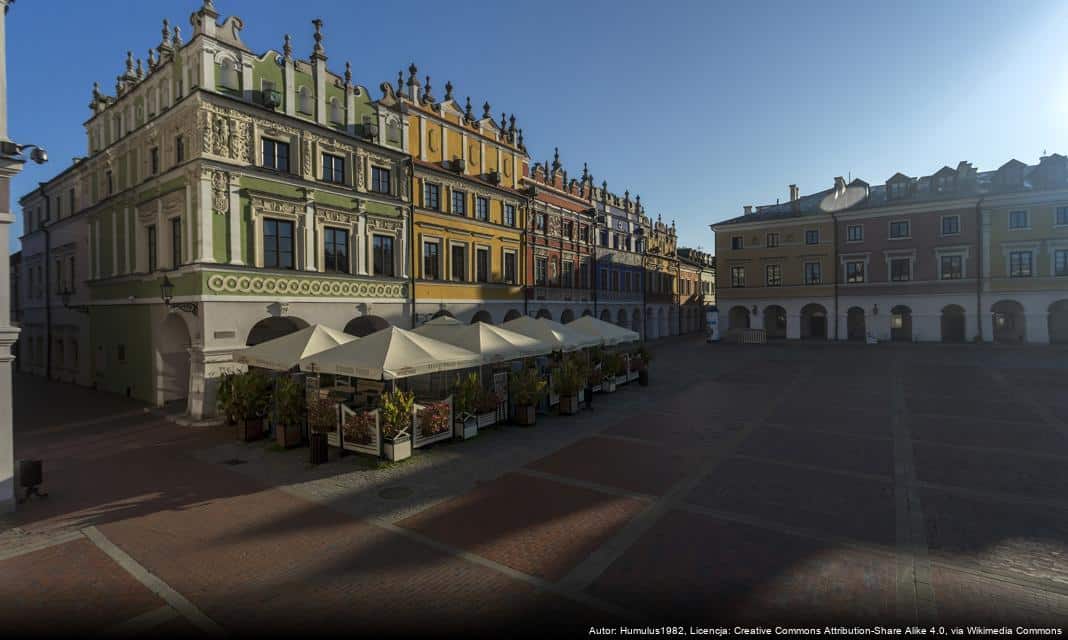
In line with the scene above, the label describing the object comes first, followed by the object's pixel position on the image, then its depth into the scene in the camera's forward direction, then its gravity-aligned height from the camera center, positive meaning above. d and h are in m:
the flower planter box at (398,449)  11.02 -2.80
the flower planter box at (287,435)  12.30 -2.75
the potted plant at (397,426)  11.03 -2.30
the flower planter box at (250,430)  13.19 -2.79
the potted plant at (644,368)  21.95 -2.21
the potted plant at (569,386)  15.80 -2.12
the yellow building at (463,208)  25.06 +6.08
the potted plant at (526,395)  14.48 -2.18
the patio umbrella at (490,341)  14.45 -0.67
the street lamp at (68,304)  23.97 +0.98
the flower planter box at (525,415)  14.45 -2.73
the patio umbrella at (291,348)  13.22 -0.72
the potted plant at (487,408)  13.70 -2.39
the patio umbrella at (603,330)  21.27 -0.56
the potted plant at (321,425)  11.01 -2.35
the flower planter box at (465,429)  12.90 -2.79
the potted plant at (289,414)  12.34 -2.24
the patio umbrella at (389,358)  11.25 -0.89
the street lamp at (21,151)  8.17 +2.84
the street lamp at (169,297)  16.86 +0.86
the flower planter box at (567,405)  15.78 -2.69
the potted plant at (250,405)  13.22 -2.16
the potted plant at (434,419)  11.89 -2.34
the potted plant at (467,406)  12.92 -2.23
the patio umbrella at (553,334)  17.91 -0.56
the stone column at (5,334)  8.28 -0.15
